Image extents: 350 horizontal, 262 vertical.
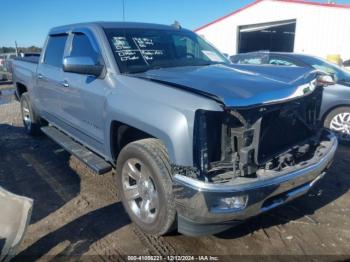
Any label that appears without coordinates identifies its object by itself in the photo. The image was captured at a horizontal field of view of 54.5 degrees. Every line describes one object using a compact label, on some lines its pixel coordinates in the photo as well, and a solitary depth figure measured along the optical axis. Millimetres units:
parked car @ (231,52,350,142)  5904
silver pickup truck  2521
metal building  15852
